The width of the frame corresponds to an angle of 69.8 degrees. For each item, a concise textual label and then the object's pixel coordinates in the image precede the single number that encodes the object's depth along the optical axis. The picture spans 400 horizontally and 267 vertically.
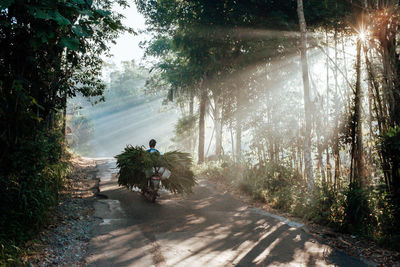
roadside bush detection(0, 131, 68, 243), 5.04
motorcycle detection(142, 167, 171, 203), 8.27
